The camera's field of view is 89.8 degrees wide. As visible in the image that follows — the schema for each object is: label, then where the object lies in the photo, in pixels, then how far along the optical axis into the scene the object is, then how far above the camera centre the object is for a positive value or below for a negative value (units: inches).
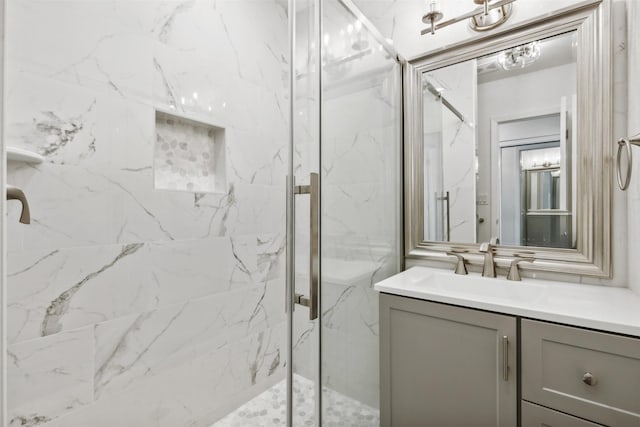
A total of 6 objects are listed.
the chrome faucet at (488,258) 54.9 -8.1
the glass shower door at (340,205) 37.8 +0.9
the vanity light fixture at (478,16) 53.3 +34.2
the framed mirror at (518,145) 48.4 +11.4
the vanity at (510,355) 34.3 -17.7
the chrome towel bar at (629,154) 38.2 +7.1
